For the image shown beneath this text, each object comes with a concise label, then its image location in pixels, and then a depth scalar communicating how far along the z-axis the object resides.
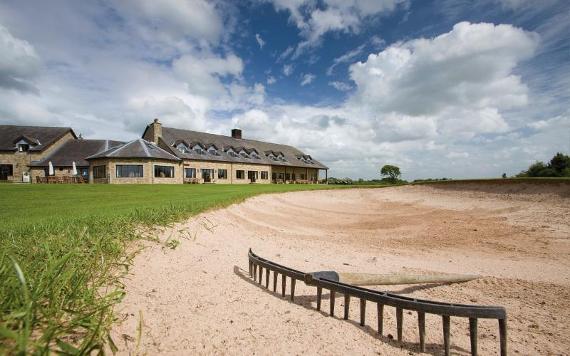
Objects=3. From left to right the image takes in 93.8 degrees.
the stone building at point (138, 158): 32.06
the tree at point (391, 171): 62.41
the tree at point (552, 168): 30.87
